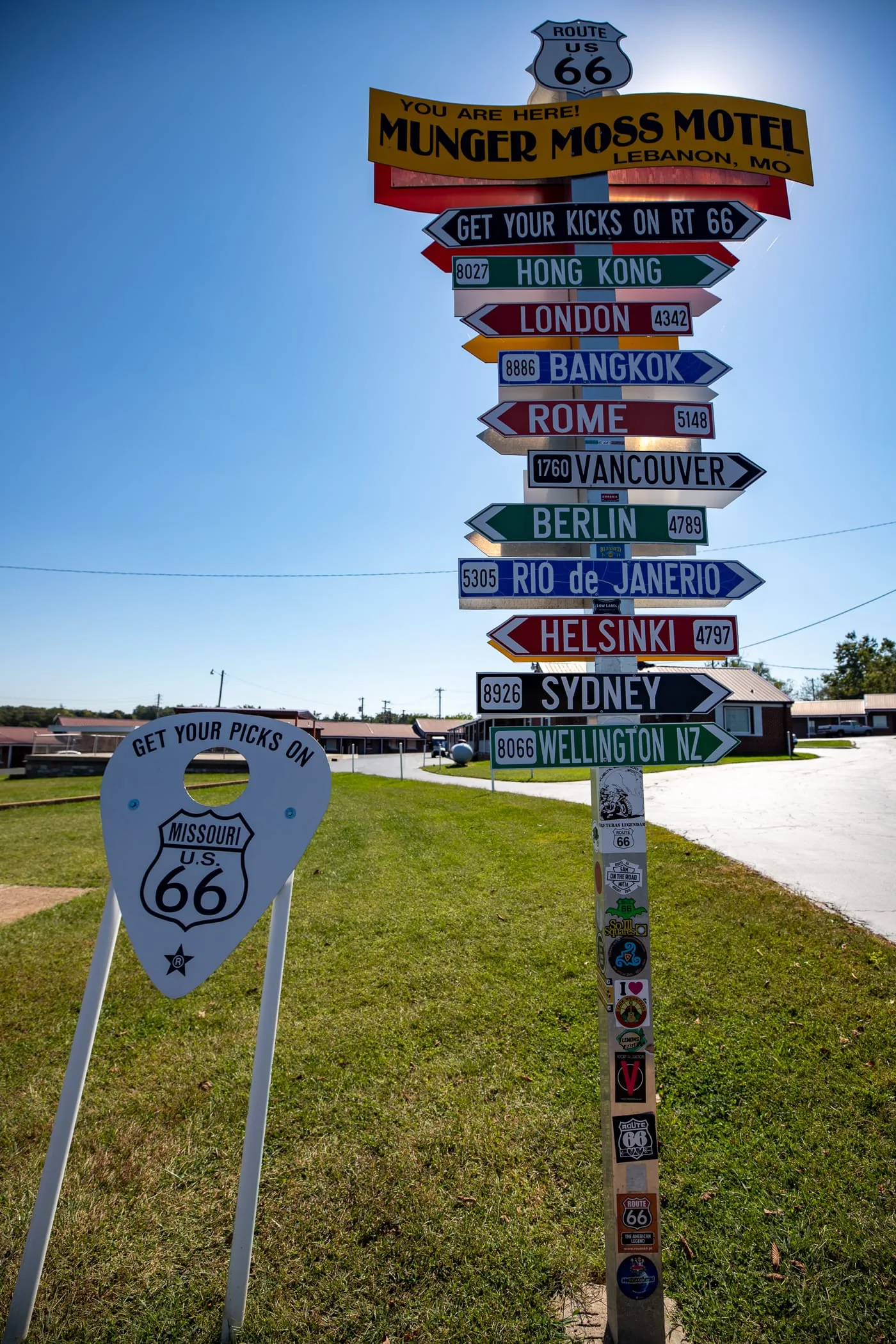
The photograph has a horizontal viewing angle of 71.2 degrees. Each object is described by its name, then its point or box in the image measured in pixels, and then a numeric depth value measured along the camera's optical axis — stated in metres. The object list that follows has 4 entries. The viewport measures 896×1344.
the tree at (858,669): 69.19
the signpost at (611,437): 2.39
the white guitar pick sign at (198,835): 2.29
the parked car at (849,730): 53.25
